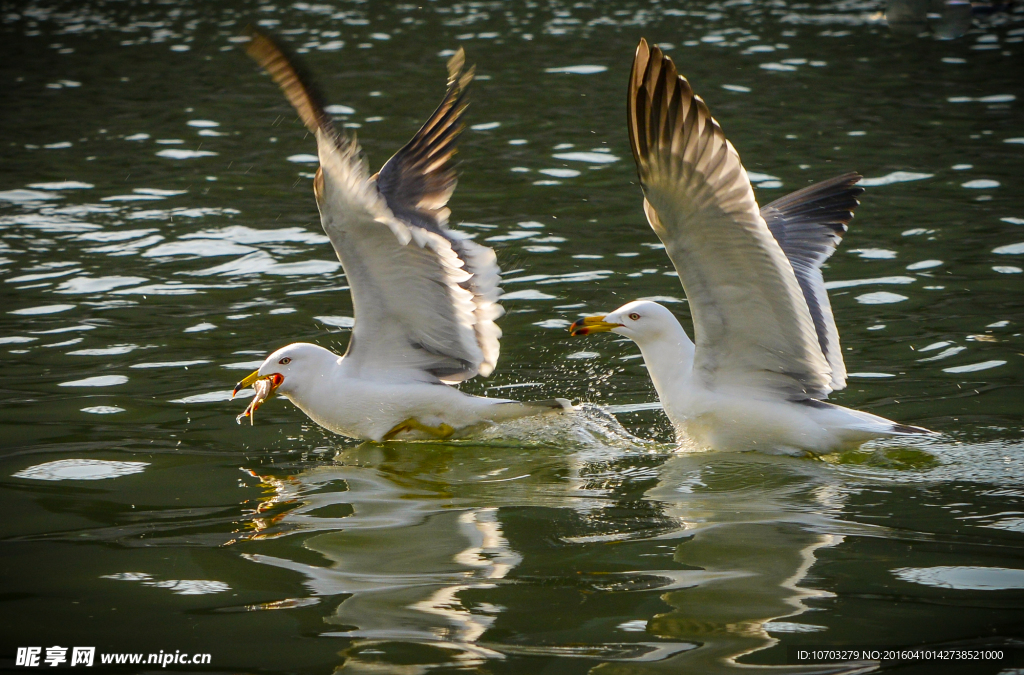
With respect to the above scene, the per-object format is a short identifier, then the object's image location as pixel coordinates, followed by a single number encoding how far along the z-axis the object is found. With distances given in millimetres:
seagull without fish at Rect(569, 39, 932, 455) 10375
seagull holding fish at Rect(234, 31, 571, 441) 12336
